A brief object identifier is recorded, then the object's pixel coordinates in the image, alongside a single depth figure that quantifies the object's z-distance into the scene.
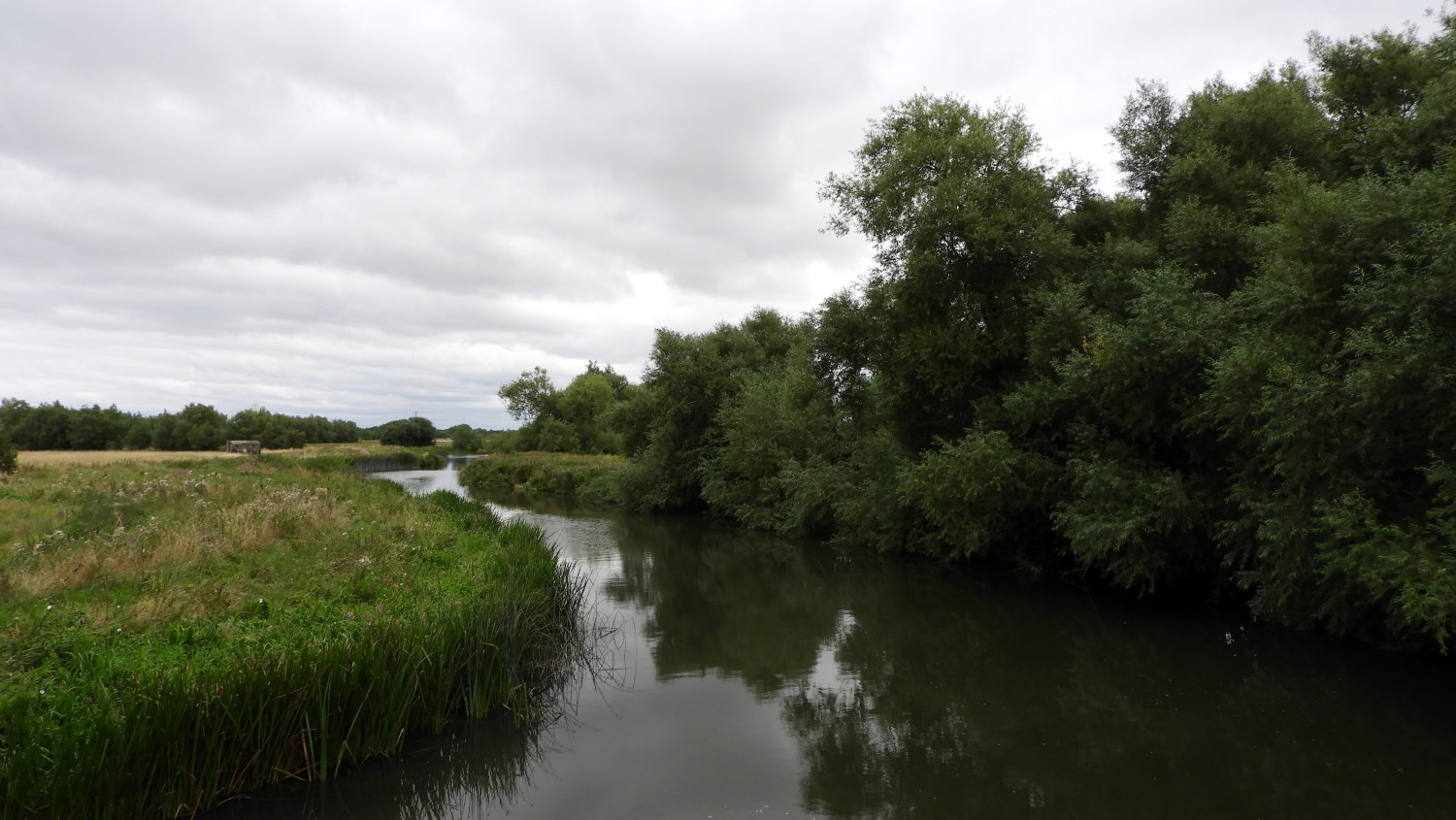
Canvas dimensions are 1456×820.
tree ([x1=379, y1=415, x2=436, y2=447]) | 128.38
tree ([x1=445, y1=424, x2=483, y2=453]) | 129.25
